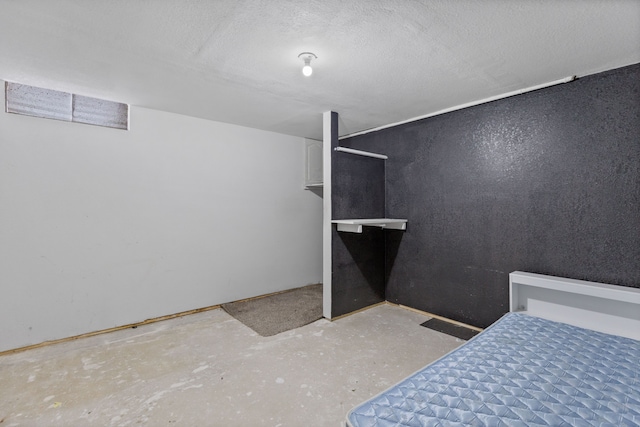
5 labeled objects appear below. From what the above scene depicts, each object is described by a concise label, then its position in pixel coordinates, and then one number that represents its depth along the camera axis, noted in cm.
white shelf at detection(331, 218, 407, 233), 309
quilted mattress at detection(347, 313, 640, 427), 112
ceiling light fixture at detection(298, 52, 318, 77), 204
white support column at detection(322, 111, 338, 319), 331
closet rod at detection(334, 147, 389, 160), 334
